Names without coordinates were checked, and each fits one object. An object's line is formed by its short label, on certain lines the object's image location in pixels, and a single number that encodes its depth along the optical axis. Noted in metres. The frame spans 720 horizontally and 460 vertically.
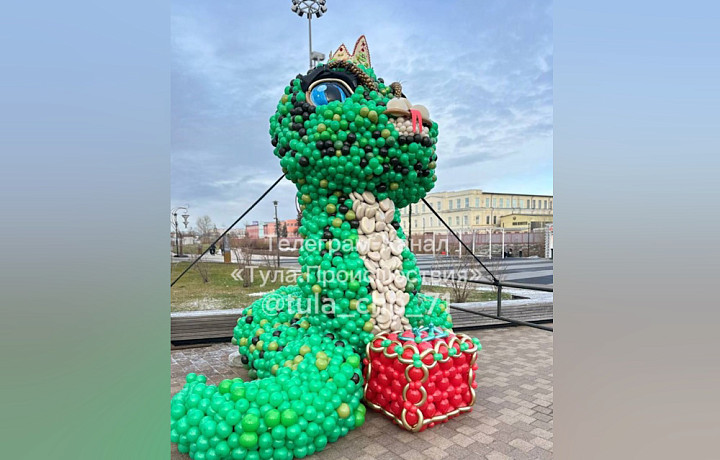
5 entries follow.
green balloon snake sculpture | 3.35
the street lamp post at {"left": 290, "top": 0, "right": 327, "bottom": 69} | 5.69
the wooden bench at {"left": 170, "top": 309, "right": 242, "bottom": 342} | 6.16
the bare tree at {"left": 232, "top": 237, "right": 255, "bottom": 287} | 13.74
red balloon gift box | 3.06
